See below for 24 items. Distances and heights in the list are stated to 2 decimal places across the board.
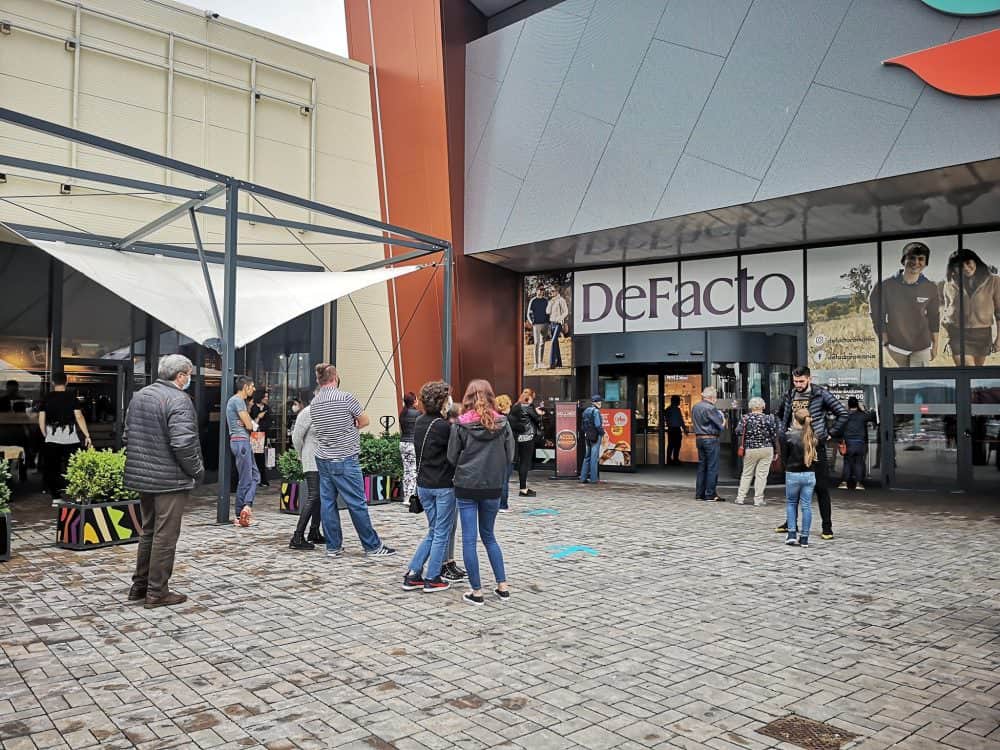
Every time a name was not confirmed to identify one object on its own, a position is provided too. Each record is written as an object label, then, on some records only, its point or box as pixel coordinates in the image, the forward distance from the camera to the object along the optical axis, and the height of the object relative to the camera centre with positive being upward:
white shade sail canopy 9.62 +1.76
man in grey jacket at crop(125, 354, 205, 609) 5.35 -0.40
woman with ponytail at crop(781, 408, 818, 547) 7.86 -0.63
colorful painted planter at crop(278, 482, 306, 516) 9.70 -1.12
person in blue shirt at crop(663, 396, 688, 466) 17.78 -0.42
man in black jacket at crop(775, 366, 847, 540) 8.00 -0.01
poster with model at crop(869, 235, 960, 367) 12.76 +1.81
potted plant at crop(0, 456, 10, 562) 6.68 -1.00
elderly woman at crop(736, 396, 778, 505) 11.20 -0.53
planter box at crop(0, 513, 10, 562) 6.74 -1.15
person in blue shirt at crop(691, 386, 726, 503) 11.59 -0.48
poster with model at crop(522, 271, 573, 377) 16.69 +1.92
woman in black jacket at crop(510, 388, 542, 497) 11.62 -0.29
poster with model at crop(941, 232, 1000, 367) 12.34 +1.82
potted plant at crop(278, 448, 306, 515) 9.70 -0.93
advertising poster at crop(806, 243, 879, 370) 13.38 +1.85
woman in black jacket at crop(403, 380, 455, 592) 5.77 -0.64
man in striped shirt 6.88 -0.43
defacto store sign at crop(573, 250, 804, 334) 14.16 +2.32
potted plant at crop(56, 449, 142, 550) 7.28 -0.93
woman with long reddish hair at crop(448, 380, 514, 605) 5.46 -0.44
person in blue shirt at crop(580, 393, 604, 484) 13.64 -0.53
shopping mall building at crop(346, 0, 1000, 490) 10.20 +3.31
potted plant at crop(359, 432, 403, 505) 10.48 -0.81
